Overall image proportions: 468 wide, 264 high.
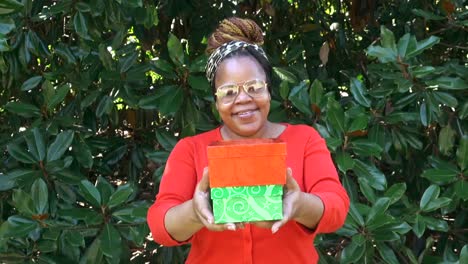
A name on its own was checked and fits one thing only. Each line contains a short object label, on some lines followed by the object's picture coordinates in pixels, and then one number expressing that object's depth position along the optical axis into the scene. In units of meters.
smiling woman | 2.59
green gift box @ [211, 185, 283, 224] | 2.35
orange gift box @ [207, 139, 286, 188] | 2.34
